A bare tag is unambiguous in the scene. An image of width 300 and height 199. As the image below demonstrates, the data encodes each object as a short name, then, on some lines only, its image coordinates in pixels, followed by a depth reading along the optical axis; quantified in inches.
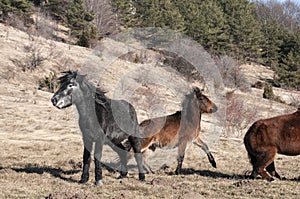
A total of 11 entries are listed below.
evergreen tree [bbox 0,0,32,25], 2022.6
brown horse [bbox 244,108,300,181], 384.2
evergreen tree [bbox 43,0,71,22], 2522.1
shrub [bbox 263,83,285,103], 1882.5
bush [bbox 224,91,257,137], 973.8
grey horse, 356.8
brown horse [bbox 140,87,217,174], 436.6
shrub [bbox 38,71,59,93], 1314.0
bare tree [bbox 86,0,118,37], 2256.4
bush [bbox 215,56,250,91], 1953.7
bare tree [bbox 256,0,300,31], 3949.3
